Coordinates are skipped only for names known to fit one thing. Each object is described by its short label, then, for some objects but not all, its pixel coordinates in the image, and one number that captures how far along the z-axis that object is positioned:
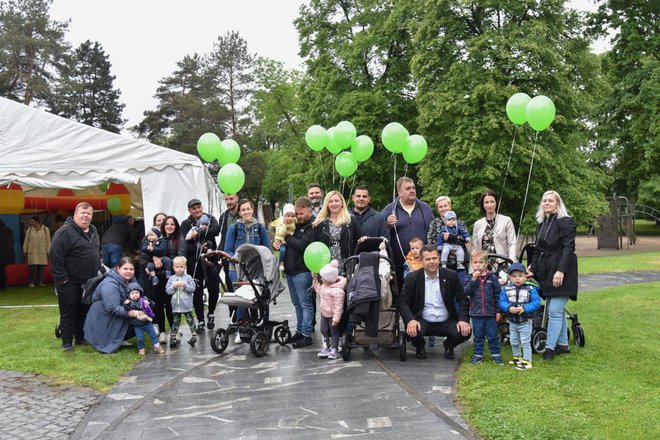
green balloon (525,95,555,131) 7.33
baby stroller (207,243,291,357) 6.71
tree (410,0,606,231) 18.97
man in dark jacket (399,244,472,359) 6.22
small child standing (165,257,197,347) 7.20
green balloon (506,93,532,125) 7.84
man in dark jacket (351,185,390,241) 7.01
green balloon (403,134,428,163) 8.83
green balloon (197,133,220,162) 9.51
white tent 10.75
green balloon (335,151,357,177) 10.35
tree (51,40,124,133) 45.25
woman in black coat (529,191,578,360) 5.95
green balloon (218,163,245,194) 8.68
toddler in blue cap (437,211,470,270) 6.78
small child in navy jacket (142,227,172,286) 7.57
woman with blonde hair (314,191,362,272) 6.77
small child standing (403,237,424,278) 6.71
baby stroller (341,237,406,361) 6.12
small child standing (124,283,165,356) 6.95
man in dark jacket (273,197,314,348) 6.91
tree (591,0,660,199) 21.02
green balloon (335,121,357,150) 9.45
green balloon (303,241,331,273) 6.38
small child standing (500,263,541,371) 5.80
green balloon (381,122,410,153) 8.53
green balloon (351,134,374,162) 10.00
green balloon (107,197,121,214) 15.19
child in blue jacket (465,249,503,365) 5.92
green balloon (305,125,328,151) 9.69
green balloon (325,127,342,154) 9.56
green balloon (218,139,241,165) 9.78
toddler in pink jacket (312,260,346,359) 6.35
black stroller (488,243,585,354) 6.27
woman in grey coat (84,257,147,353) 6.97
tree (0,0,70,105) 37.19
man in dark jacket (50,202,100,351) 7.06
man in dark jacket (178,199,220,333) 8.13
